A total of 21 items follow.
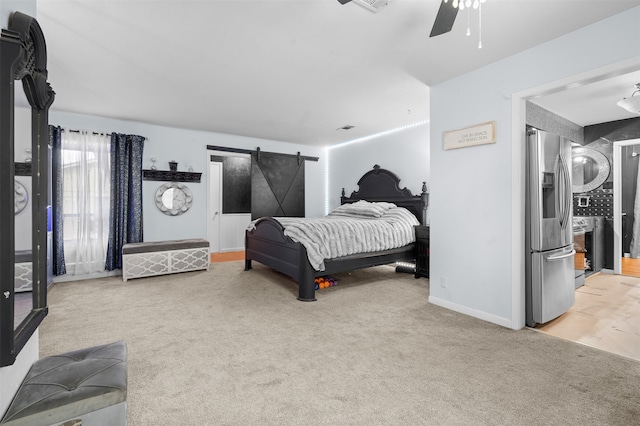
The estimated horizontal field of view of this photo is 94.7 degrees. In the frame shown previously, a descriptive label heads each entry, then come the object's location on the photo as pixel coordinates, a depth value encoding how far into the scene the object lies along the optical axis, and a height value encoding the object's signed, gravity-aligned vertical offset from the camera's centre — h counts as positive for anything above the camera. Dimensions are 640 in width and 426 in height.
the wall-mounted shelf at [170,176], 4.96 +0.69
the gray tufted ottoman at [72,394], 1.00 -0.65
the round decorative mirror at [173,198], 5.08 +0.29
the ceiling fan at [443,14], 1.58 +1.10
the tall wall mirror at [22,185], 0.92 +0.11
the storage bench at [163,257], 4.26 -0.65
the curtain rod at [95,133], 4.31 +1.25
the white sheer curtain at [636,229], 5.38 -0.29
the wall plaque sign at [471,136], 2.74 +0.77
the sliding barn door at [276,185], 6.22 +0.64
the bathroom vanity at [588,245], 3.82 -0.45
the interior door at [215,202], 6.53 +0.29
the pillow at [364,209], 4.86 +0.09
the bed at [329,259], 3.39 -0.46
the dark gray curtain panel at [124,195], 4.55 +0.31
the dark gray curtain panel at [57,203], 4.11 +0.17
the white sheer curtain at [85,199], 4.28 +0.24
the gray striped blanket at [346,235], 3.47 -0.27
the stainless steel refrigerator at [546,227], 2.62 -0.12
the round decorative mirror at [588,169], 4.67 +0.73
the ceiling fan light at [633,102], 3.09 +1.19
